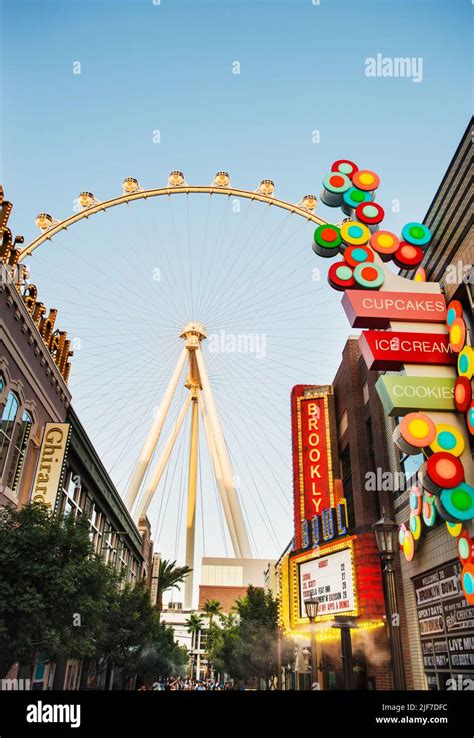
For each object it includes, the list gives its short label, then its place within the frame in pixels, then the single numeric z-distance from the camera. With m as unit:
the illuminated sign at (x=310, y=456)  30.34
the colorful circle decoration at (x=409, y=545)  18.71
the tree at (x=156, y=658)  44.25
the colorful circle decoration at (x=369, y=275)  16.23
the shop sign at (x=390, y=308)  15.45
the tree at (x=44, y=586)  15.64
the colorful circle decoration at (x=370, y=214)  18.17
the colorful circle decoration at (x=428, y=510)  16.08
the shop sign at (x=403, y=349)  14.77
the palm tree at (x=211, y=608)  126.53
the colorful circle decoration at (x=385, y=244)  17.16
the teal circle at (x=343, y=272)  16.45
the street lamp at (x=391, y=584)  15.71
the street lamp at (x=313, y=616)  21.47
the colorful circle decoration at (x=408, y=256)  17.03
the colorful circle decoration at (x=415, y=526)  17.81
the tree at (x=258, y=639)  48.06
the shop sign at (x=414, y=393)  14.04
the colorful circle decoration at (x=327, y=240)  17.91
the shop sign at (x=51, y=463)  22.12
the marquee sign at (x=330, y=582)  24.69
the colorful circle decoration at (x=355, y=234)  17.56
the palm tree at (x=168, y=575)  77.44
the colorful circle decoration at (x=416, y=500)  17.33
